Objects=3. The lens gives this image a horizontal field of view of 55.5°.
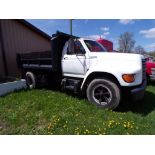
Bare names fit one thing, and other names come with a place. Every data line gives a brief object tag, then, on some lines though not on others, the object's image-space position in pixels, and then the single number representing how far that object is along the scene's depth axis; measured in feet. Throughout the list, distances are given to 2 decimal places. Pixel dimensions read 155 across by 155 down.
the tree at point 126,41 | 128.77
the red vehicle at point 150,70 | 24.10
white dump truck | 13.71
